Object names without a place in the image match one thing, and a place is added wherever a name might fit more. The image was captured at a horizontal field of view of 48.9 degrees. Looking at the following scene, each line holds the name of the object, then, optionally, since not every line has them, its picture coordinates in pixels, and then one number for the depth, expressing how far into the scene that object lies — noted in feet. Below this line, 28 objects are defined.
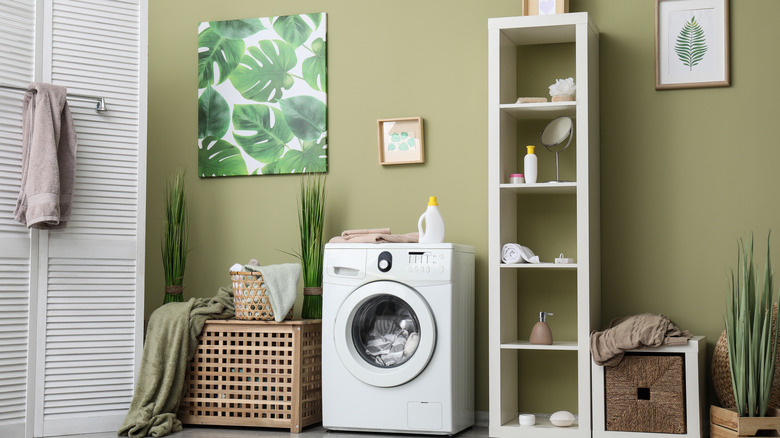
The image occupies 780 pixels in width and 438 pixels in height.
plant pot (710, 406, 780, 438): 10.97
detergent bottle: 12.76
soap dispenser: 12.51
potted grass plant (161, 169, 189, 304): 14.57
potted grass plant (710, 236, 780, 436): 11.04
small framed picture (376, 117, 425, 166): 14.33
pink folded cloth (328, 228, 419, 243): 12.87
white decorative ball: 12.21
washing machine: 12.26
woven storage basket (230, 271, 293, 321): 13.21
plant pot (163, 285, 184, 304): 14.51
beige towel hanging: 12.15
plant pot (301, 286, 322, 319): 13.98
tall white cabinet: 12.30
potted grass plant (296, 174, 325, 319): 14.01
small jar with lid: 12.66
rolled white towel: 12.52
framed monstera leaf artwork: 14.94
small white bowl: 12.37
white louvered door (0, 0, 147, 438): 12.43
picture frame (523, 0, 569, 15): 13.12
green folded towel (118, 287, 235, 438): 12.75
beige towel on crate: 11.66
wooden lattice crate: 13.01
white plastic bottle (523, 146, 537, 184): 12.67
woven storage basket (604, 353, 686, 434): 11.67
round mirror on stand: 12.80
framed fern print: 13.03
